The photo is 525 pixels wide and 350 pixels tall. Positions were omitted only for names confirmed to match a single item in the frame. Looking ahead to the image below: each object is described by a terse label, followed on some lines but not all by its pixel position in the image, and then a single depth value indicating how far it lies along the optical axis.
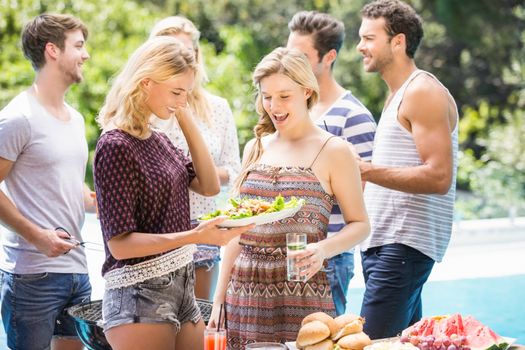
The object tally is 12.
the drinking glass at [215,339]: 4.75
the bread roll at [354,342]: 4.67
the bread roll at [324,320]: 4.80
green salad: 5.30
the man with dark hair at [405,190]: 6.40
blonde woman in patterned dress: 5.52
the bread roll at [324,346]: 4.71
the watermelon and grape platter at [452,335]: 4.63
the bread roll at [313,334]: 4.73
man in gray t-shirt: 6.27
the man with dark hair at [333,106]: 6.91
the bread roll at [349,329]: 4.76
